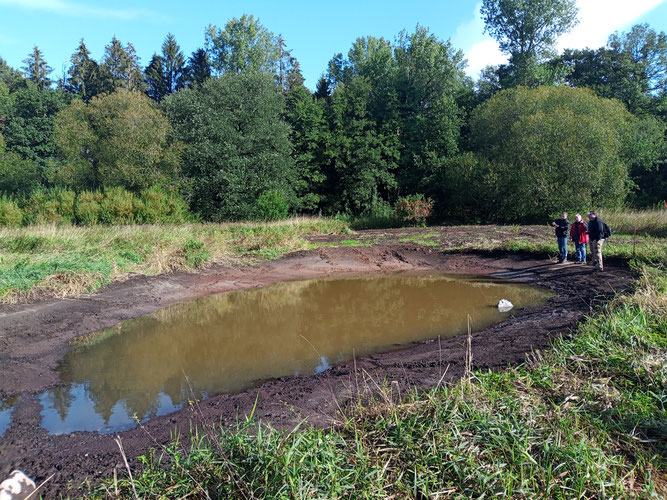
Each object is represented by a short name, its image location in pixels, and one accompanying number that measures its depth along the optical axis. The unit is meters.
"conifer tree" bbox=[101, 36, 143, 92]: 52.30
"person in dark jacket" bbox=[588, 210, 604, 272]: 12.73
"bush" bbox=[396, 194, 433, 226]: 28.08
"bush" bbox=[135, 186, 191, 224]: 24.95
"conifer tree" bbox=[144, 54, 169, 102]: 51.75
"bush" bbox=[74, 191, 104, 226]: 23.70
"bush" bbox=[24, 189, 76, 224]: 23.16
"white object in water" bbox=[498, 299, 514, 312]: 10.90
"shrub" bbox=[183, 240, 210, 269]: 15.18
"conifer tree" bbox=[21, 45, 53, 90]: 57.69
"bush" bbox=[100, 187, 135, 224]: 24.16
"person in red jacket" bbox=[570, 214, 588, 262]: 13.85
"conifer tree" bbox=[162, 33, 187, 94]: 52.44
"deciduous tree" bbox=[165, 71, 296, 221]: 29.88
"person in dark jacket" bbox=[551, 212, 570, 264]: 14.21
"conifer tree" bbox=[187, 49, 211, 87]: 49.88
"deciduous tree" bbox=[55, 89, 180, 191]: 31.89
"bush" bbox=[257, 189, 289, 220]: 28.67
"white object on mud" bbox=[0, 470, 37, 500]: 3.96
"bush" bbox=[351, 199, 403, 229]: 29.02
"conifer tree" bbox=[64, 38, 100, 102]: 53.03
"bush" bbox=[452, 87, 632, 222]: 25.56
